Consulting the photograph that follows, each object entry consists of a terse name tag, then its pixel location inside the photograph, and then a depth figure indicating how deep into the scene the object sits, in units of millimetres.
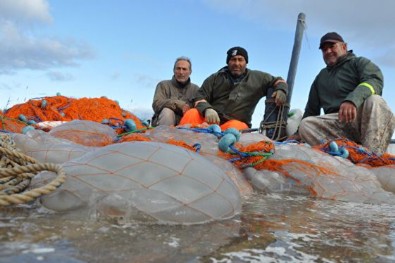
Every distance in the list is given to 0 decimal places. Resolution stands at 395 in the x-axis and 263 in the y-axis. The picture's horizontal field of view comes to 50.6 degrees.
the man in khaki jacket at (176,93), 6455
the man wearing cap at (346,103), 5121
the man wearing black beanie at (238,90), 6184
